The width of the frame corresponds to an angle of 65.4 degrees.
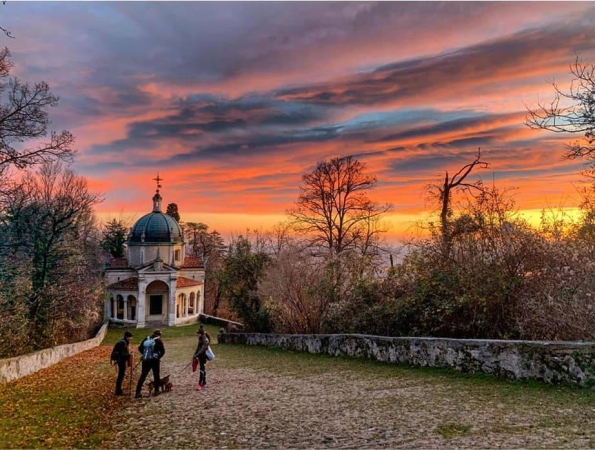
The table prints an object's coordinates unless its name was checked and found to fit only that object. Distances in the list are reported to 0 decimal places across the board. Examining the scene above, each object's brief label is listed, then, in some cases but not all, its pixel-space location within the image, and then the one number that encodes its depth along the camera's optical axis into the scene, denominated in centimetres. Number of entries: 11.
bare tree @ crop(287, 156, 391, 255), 3556
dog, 1285
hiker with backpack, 1246
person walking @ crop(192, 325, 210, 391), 1319
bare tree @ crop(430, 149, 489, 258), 2312
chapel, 4897
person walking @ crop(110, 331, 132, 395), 1291
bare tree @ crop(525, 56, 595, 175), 1241
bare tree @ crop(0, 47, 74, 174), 1498
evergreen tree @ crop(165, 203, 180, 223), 6506
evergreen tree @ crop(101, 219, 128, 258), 6354
